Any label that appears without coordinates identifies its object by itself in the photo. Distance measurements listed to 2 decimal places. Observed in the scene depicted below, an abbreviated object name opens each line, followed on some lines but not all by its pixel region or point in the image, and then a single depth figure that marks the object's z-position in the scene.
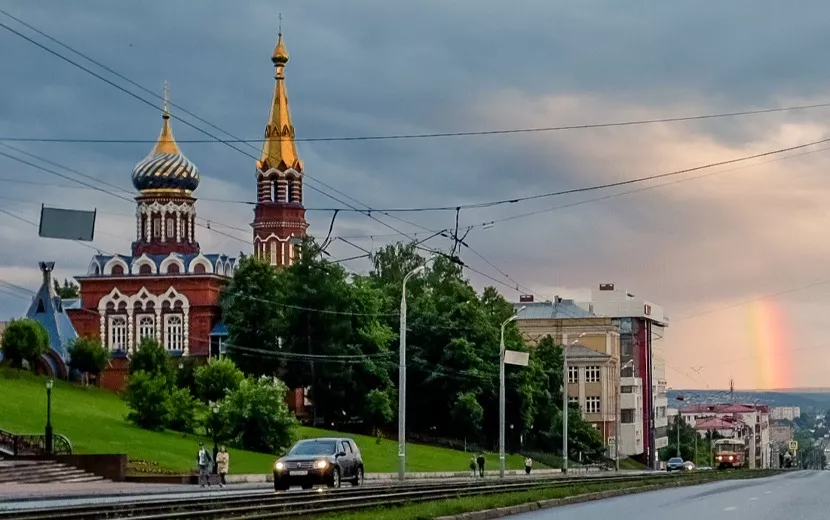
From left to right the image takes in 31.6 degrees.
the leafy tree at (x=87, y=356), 104.31
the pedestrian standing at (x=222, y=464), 52.37
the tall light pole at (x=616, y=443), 102.88
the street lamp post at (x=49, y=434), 57.03
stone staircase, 49.56
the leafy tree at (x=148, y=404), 74.00
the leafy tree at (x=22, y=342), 98.75
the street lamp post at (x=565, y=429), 81.19
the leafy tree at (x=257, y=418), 69.75
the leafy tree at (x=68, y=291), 156.25
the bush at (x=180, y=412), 74.88
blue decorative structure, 103.94
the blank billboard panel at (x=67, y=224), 28.61
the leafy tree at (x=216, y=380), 82.50
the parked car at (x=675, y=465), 106.44
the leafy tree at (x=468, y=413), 93.56
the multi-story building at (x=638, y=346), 146.62
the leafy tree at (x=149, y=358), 100.94
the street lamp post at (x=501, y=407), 70.15
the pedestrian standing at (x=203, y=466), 50.66
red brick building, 117.94
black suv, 38.81
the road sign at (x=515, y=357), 62.12
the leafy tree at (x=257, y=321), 97.56
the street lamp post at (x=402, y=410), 51.47
